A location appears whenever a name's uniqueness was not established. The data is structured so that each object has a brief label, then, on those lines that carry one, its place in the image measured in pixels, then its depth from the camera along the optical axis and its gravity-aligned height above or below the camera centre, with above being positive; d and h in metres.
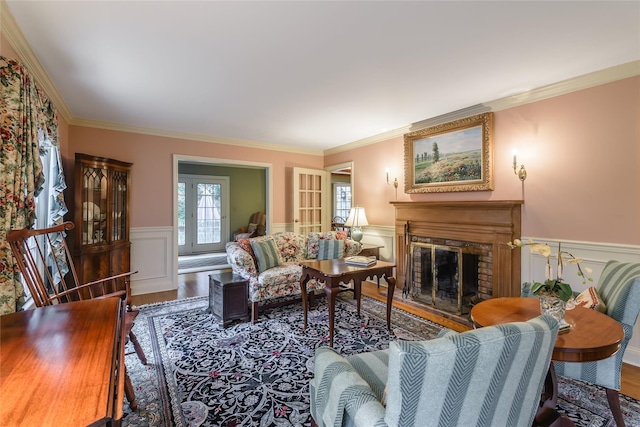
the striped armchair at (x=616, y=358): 1.61 -0.80
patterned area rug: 1.84 -1.23
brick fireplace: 3.24 -0.54
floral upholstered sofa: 3.34 -0.61
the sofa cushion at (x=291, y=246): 4.07 -0.50
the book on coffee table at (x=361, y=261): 3.06 -0.54
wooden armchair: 1.46 -0.43
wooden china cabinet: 3.57 -0.08
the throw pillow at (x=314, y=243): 4.29 -0.48
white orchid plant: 1.60 -0.43
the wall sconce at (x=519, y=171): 3.17 +0.41
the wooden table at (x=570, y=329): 1.37 -0.63
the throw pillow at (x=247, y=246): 3.63 -0.44
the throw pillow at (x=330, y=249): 4.13 -0.55
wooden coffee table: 2.73 -0.64
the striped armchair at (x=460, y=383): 0.80 -0.51
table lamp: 4.89 -0.19
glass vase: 1.58 -0.52
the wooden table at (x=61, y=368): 0.60 -0.41
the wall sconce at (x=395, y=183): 4.59 +0.41
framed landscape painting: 3.51 +0.68
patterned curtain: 1.68 +0.30
